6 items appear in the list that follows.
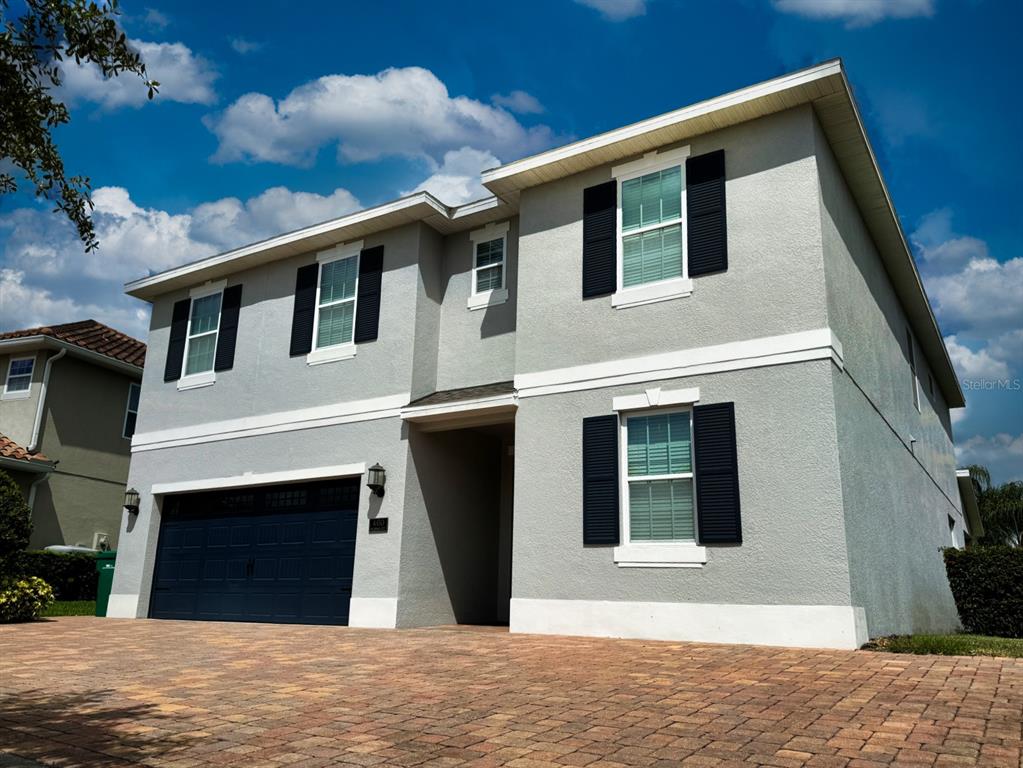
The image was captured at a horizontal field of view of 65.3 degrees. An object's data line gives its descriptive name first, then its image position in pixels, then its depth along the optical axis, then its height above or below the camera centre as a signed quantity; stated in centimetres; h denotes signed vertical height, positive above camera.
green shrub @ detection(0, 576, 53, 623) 1334 -54
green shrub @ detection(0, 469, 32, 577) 1464 +72
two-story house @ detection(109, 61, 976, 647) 959 +252
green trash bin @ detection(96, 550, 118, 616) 1584 -20
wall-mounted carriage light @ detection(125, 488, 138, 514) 1584 +128
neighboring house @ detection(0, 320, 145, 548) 1980 +358
